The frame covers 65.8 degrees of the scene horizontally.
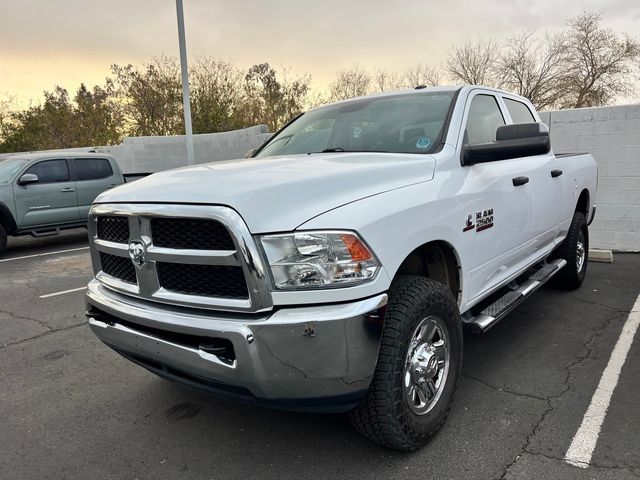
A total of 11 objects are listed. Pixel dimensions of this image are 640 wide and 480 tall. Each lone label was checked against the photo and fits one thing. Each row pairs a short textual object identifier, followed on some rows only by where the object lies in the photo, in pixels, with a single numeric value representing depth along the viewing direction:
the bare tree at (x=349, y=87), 24.20
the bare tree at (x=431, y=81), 25.52
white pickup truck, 2.04
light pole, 11.19
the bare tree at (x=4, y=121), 29.16
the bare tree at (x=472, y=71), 26.11
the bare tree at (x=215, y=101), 19.47
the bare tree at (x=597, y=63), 26.69
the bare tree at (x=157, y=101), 21.56
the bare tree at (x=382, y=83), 24.45
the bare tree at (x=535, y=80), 25.44
